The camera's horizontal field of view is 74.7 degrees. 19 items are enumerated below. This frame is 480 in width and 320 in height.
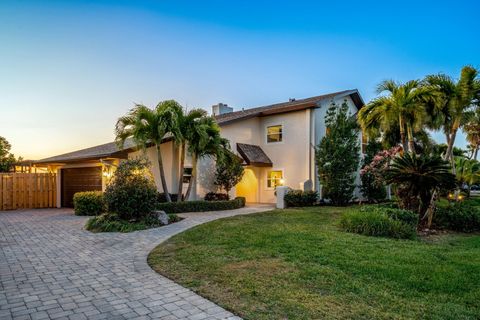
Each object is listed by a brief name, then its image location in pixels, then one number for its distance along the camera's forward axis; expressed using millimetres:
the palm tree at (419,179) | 9984
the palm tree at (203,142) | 14438
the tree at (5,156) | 28156
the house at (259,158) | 17219
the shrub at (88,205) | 14367
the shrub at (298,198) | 16719
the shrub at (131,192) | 10844
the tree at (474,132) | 27828
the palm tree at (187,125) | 14292
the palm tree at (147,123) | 13906
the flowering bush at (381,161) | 12125
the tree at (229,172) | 16475
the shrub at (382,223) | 8773
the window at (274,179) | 19672
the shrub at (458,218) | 10234
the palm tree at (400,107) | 12336
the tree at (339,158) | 16766
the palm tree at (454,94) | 11359
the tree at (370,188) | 19078
